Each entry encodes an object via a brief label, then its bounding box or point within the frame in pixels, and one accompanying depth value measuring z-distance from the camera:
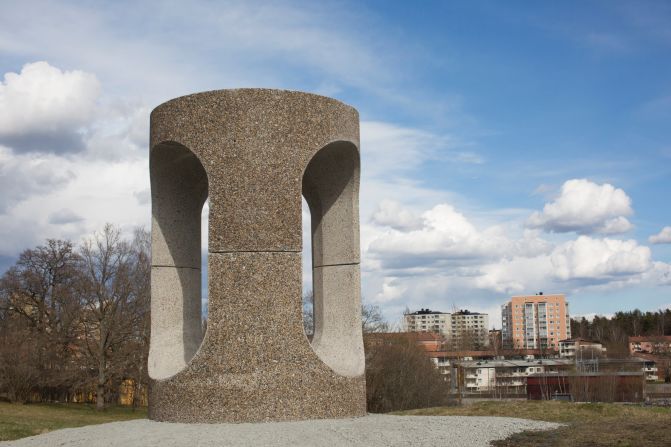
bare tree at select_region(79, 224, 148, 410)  33.94
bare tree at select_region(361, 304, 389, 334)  34.53
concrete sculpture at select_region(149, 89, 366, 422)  10.89
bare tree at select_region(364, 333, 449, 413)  31.19
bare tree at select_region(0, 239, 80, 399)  35.03
